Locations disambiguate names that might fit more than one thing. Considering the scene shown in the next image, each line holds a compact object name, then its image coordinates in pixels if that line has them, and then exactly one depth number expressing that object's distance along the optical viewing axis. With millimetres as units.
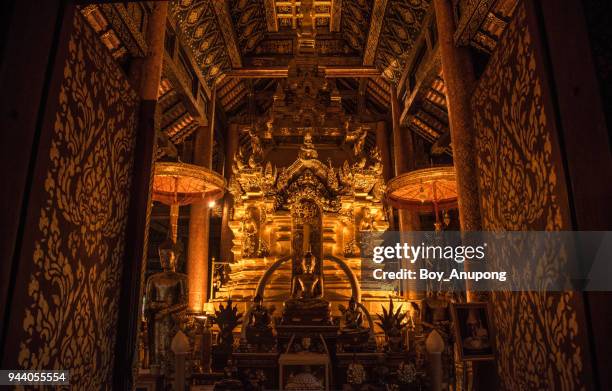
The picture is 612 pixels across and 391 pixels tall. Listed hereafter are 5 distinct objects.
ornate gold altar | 9305
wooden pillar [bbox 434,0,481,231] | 5320
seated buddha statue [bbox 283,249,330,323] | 5775
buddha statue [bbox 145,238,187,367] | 4908
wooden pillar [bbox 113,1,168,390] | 2568
